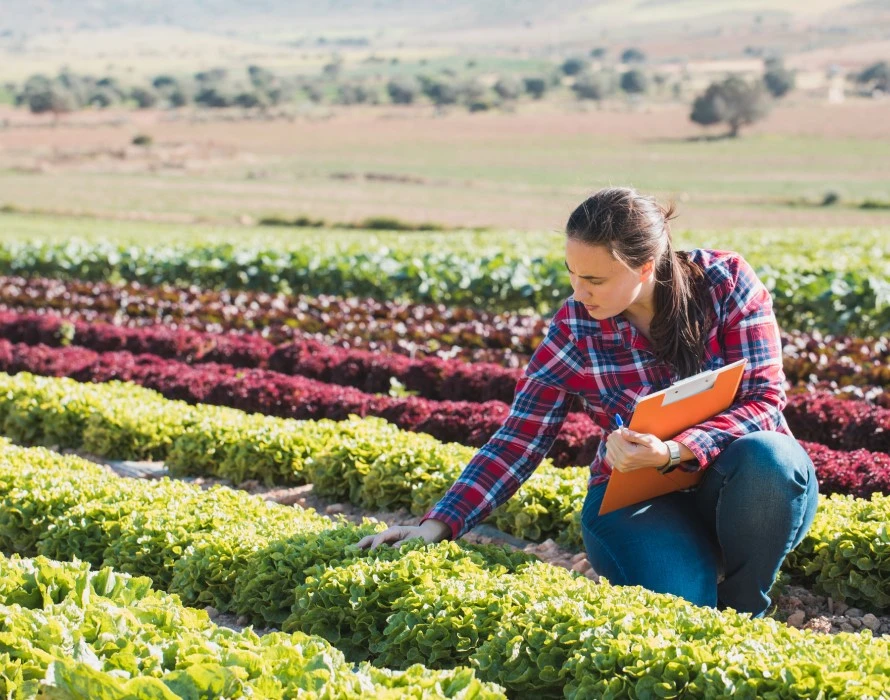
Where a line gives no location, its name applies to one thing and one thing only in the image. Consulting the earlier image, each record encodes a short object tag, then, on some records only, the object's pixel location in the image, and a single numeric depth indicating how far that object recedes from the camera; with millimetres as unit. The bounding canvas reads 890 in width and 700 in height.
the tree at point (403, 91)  115812
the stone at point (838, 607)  4848
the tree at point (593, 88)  119500
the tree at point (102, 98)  115812
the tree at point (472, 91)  114338
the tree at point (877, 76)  109812
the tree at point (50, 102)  99500
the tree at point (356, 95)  118000
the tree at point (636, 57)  197875
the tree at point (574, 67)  156062
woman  4023
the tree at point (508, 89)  117625
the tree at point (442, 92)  112750
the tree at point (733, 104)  76312
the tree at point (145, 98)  117188
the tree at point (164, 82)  144525
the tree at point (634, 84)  127438
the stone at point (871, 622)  4676
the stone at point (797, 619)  4723
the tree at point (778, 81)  106625
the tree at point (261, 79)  129688
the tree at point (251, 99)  110125
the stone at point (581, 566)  5355
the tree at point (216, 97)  112750
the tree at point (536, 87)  123750
